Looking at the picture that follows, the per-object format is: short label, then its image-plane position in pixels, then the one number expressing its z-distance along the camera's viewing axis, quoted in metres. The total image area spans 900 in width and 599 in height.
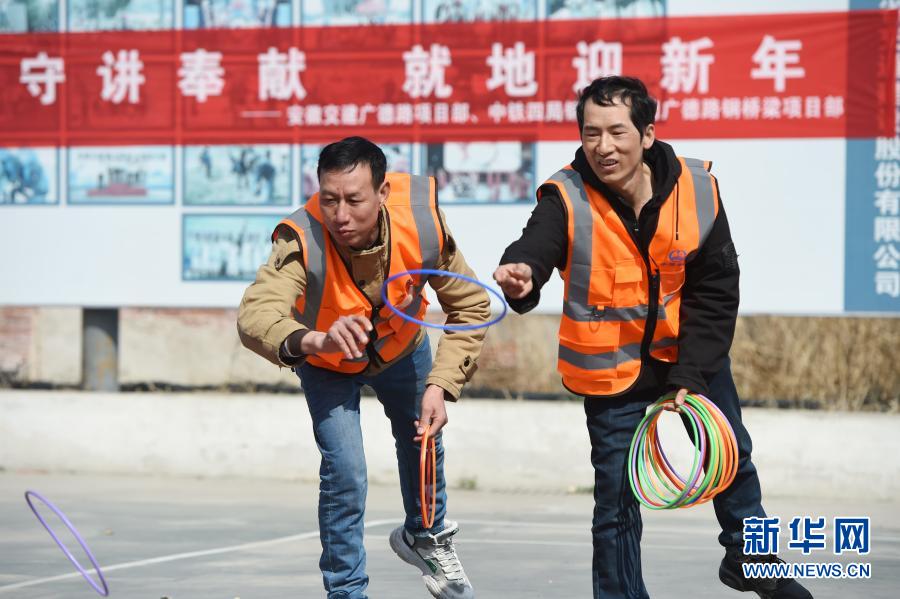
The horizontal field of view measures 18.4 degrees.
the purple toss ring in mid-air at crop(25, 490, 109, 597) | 11.57
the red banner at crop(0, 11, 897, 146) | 17.24
